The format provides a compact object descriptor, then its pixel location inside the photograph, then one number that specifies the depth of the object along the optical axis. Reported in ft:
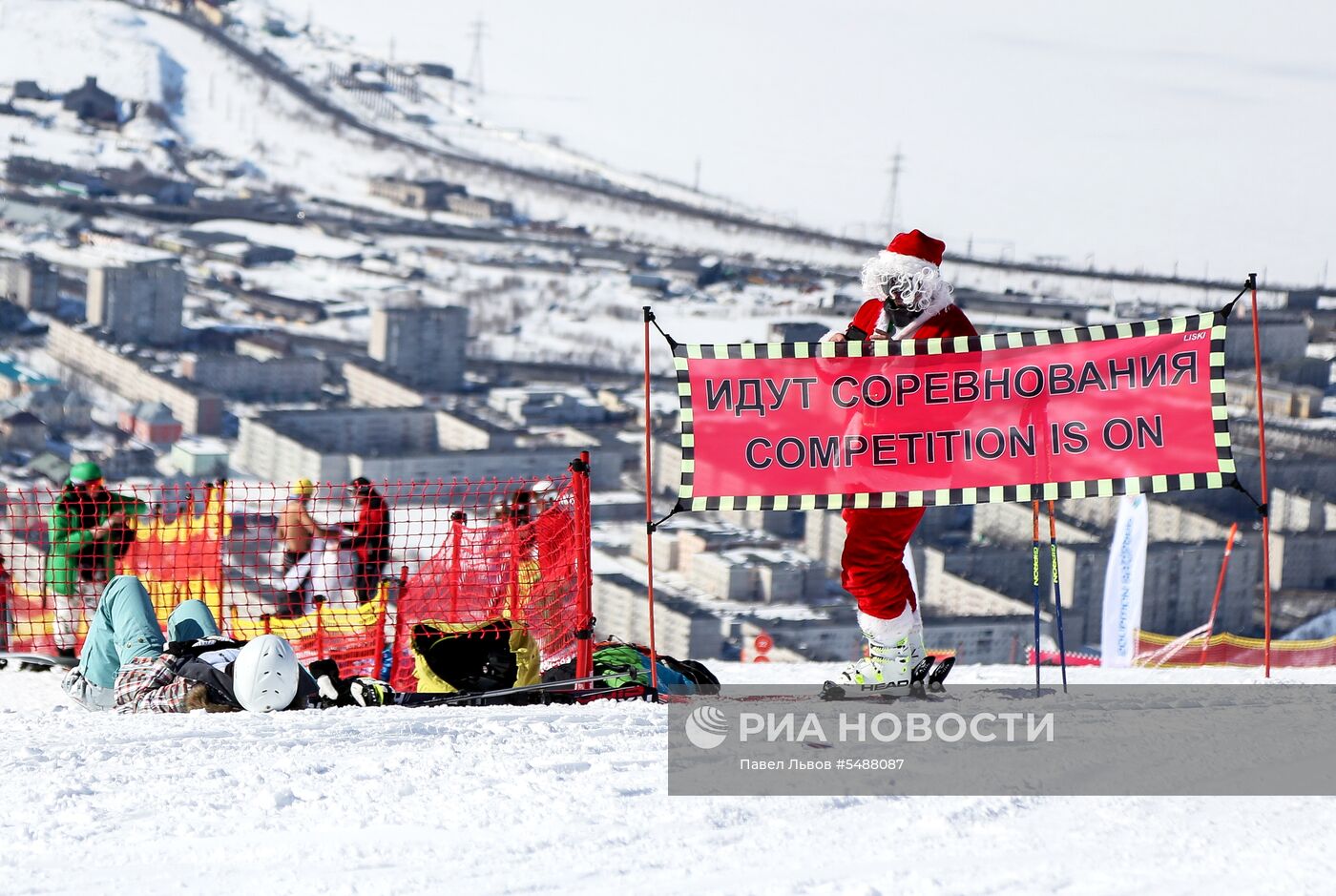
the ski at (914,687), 27.84
